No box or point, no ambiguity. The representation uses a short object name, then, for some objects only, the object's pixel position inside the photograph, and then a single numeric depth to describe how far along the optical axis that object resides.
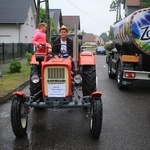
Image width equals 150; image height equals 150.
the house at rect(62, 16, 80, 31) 57.35
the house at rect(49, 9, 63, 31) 42.99
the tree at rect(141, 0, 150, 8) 30.87
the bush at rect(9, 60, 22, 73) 10.82
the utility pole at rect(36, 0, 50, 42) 16.61
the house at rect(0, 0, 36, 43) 25.30
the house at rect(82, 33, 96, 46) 85.88
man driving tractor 4.96
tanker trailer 7.21
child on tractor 6.07
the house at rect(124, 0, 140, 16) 41.37
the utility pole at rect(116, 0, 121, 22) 50.47
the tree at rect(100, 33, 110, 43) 121.21
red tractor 4.05
